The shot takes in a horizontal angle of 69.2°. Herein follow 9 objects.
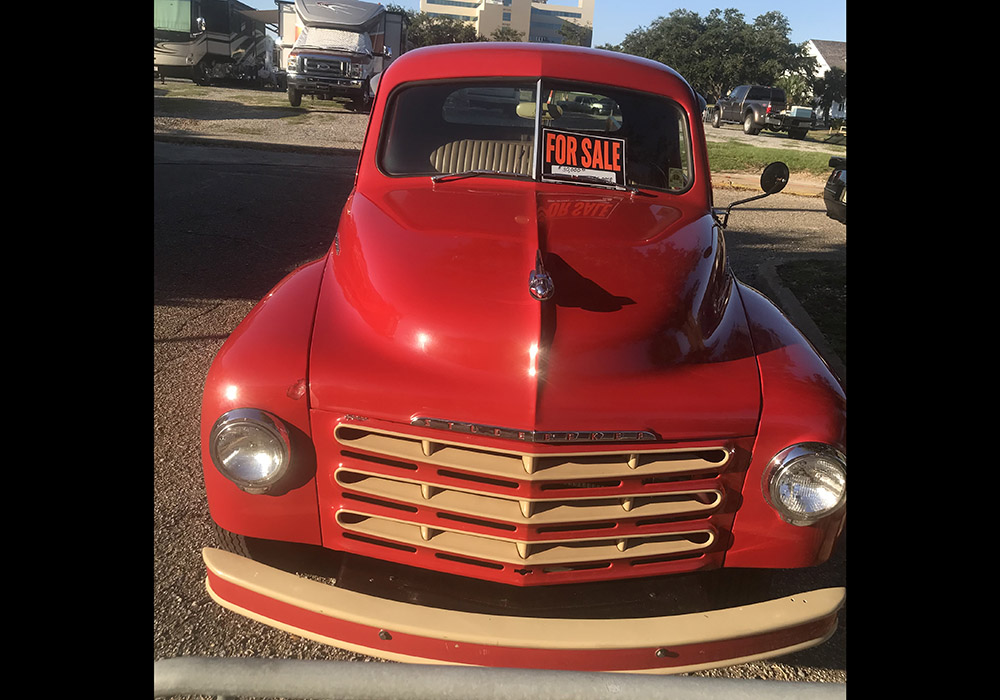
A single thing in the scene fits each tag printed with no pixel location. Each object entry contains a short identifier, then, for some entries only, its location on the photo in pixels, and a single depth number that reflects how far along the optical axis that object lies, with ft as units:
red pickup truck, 6.36
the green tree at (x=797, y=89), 104.68
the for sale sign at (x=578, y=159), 10.32
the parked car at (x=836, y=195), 24.37
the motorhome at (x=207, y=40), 72.84
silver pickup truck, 79.00
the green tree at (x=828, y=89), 112.68
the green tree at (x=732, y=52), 120.16
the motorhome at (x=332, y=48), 62.03
